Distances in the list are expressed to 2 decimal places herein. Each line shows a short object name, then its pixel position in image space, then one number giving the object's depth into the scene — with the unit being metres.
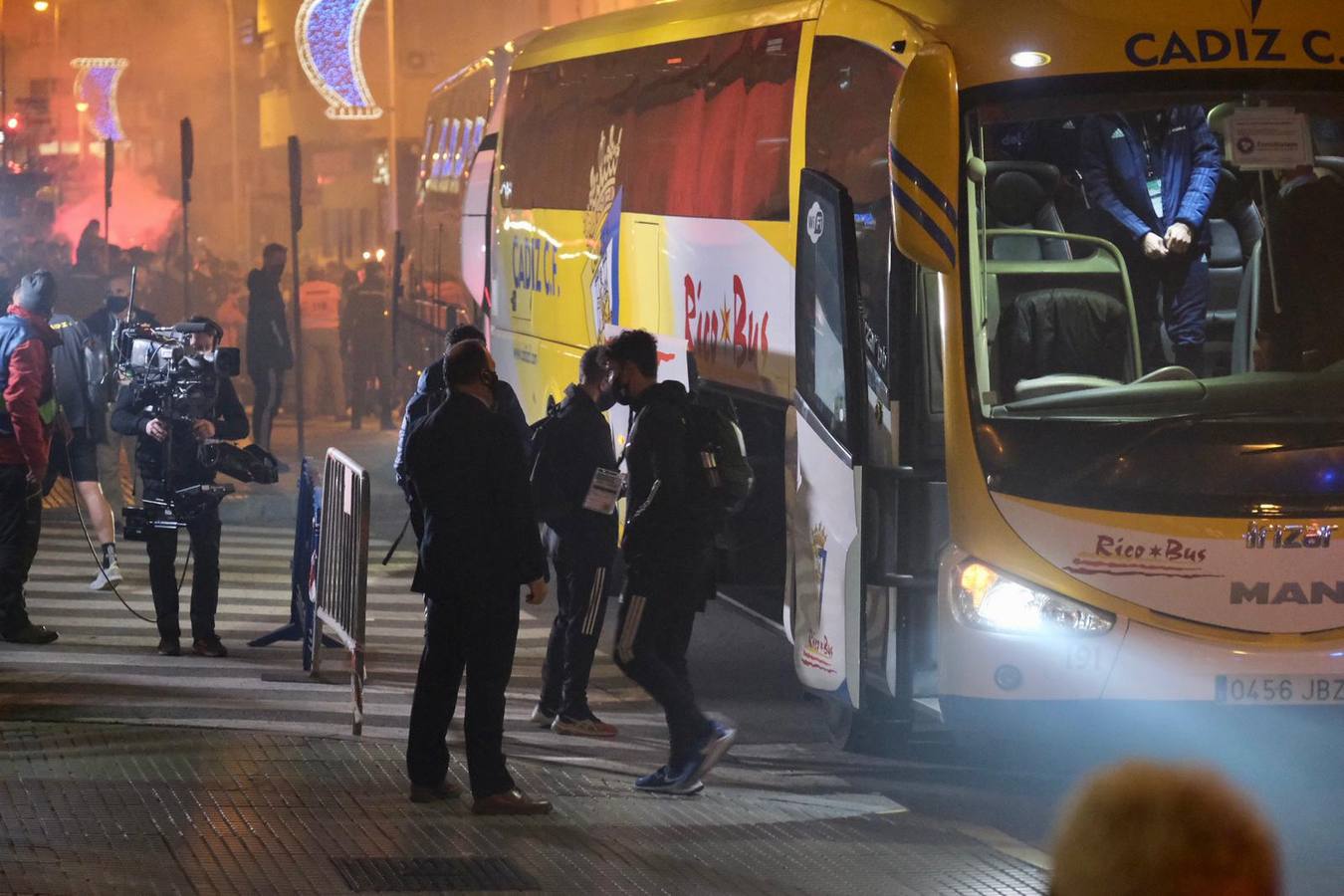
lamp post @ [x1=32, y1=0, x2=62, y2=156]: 70.82
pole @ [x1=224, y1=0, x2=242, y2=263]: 64.38
